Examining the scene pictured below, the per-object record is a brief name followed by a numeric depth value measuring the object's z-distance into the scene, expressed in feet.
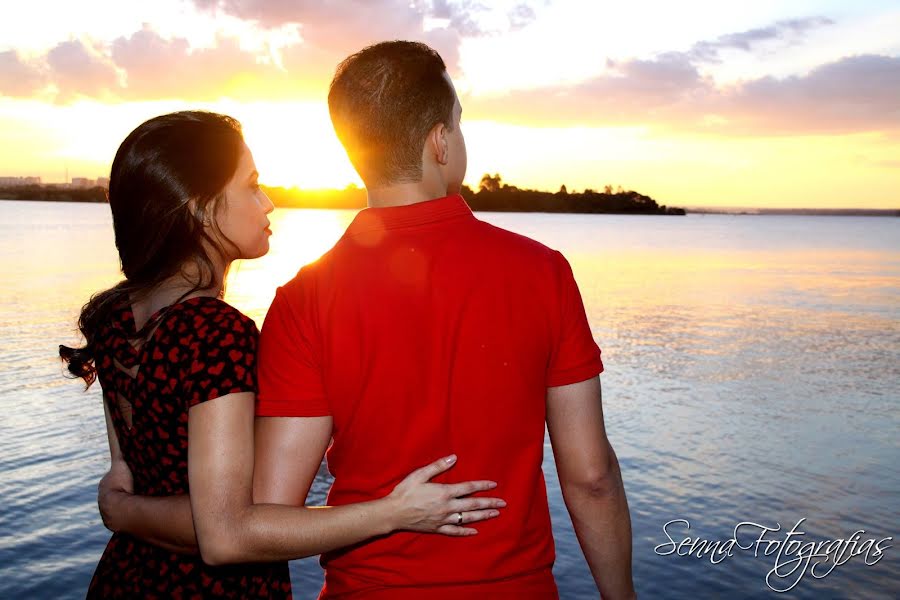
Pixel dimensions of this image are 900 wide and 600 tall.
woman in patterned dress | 7.16
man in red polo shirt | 7.25
